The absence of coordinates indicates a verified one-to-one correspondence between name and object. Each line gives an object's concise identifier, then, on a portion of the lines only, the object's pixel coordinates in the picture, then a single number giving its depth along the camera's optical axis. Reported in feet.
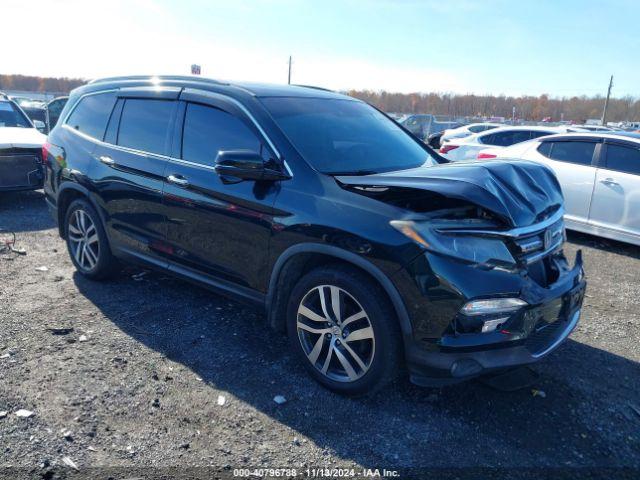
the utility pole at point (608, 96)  170.19
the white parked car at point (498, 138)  36.96
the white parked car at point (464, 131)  55.66
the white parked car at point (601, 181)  22.63
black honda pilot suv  9.20
